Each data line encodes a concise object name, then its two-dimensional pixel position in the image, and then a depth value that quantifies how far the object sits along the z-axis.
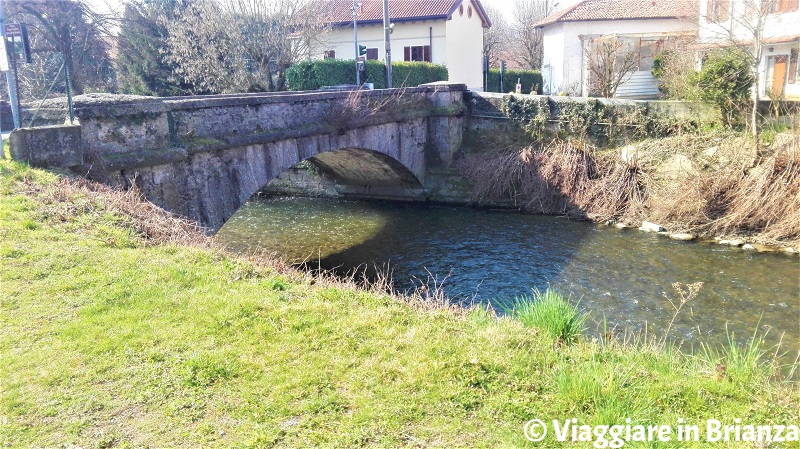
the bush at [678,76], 20.42
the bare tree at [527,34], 50.91
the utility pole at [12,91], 9.45
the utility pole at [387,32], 23.22
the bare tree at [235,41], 26.22
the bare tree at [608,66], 25.56
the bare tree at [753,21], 18.02
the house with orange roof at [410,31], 35.62
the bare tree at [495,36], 53.17
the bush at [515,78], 40.69
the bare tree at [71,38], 27.44
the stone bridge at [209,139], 9.95
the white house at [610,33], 31.41
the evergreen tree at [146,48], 29.58
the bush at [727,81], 19.09
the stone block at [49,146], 9.12
